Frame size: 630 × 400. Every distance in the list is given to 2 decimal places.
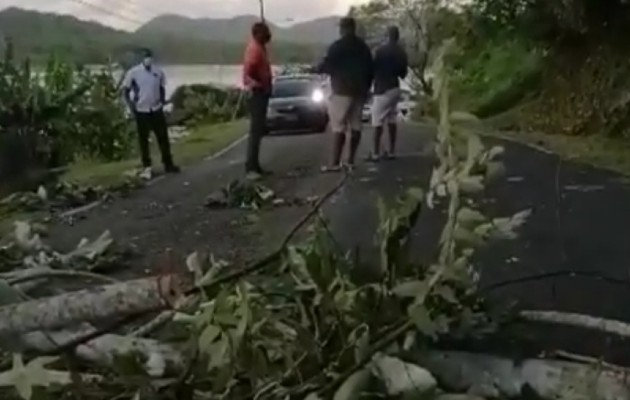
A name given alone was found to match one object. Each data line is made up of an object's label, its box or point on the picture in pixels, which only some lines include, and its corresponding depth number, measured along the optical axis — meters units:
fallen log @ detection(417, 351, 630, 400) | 3.47
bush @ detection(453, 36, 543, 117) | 19.39
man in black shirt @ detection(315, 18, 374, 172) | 11.48
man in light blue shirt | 12.18
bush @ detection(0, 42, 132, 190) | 12.65
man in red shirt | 10.82
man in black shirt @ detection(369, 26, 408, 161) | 11.88
